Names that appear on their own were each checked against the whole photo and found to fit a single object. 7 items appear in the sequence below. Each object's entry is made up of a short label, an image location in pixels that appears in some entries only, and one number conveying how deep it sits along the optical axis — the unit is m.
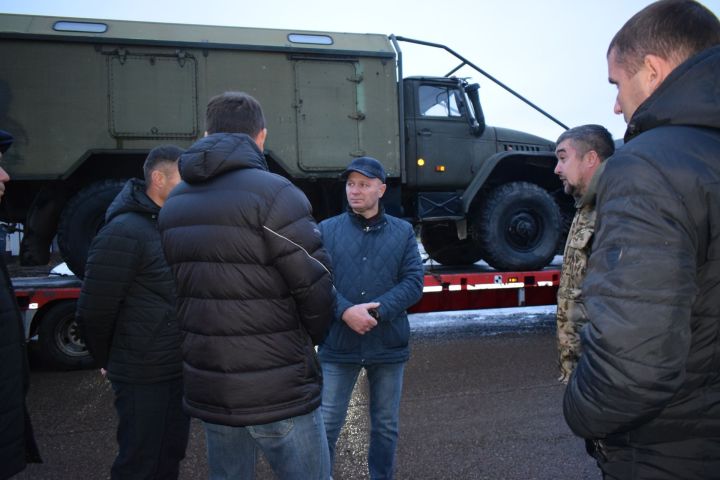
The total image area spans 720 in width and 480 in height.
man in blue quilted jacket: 2.74
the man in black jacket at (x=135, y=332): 2.34
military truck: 5.63
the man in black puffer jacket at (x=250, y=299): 1.73
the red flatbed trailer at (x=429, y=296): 5.41
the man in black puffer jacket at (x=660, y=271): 1.21
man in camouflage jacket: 2.15
